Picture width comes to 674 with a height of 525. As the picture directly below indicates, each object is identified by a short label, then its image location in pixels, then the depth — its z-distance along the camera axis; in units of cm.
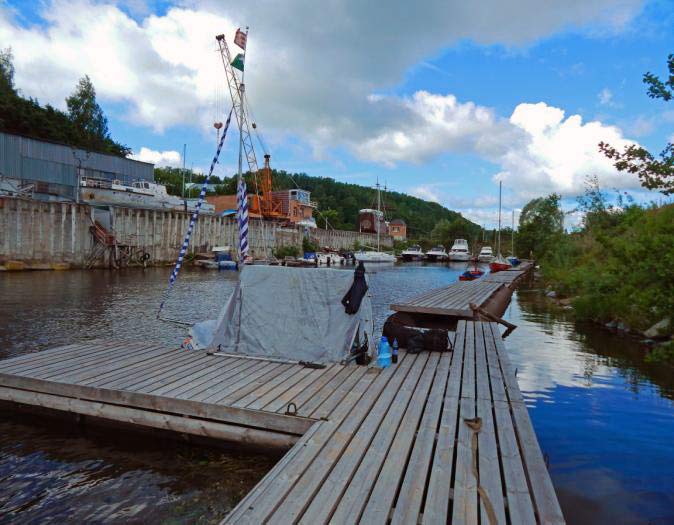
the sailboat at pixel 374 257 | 6519
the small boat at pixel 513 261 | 5753
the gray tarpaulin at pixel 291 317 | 793
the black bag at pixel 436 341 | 888
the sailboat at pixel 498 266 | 4284
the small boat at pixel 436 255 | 7841
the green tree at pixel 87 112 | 6562
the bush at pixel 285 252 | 5814
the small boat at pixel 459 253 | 8062
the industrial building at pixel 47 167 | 4366
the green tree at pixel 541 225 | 5007
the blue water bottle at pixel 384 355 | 772
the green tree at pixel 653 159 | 614
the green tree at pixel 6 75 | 5453
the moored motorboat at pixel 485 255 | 8119
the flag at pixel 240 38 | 1835
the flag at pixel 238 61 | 1787
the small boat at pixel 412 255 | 8088
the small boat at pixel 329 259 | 5872
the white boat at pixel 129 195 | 4866
